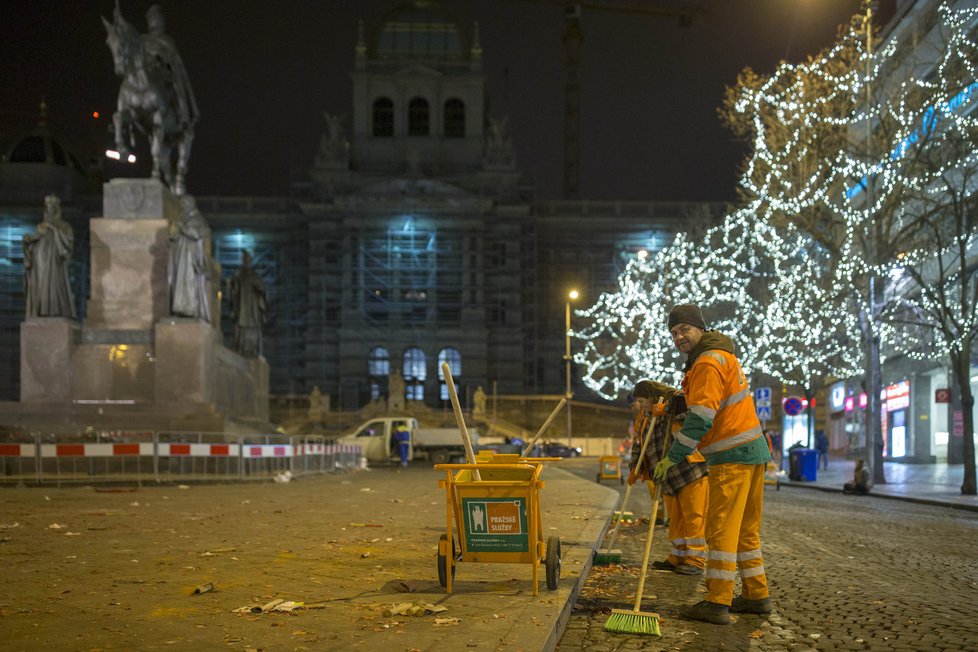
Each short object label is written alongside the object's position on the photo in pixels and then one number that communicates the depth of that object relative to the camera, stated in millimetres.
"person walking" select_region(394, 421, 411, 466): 40031
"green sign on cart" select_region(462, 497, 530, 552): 7051
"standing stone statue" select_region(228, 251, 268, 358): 30312
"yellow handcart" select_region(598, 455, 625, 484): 26519
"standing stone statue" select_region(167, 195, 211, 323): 22516
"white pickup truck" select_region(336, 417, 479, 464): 42219
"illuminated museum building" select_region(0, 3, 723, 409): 75312
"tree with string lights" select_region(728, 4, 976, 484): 26000
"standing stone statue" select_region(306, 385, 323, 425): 62625
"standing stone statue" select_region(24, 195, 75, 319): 22375
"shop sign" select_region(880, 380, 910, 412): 39694
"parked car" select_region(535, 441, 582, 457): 48612
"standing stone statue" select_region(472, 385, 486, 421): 62938
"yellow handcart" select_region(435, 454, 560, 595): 6988
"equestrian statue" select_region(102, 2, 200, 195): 23188
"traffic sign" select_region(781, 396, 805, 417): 31016
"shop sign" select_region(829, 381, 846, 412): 50056
